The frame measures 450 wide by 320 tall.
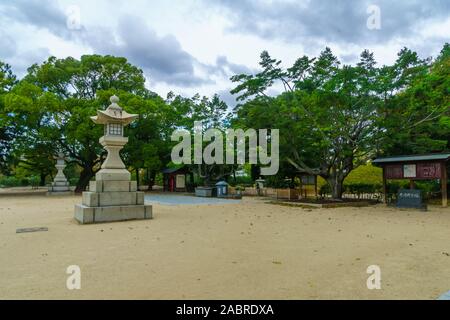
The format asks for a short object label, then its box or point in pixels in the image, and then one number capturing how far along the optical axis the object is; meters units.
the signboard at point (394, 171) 13.88
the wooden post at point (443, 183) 12.54
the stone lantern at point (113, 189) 8.91
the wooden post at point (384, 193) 15.04
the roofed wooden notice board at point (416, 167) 12.59
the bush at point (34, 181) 43.86
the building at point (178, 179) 29.03
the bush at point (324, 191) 18.19
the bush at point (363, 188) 18.79
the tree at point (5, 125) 21.02
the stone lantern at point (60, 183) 23.45
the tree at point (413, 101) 12.27
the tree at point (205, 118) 23.28
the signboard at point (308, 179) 20.00
